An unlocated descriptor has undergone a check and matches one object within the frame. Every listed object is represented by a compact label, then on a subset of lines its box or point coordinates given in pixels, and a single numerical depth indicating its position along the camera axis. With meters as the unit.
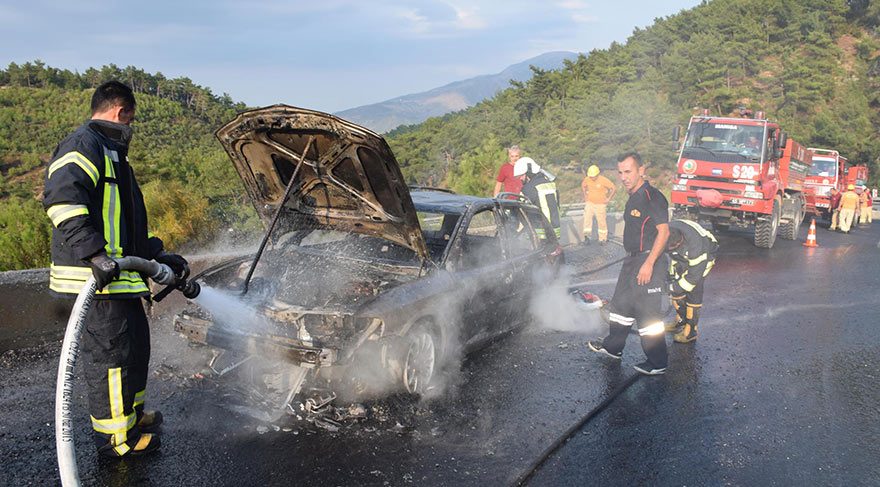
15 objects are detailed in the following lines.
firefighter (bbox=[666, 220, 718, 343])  6.27
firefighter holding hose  3.20
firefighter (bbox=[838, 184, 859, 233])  17.09
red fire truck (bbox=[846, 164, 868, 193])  19.42
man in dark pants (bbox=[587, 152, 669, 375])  5.41
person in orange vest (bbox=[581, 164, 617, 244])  12.51
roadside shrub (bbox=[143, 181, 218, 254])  9.19
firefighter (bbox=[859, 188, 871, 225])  20.50
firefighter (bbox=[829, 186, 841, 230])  18.42
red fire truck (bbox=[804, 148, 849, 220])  19.00
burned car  4.11
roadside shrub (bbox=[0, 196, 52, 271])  8.01
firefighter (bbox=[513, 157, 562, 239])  9.32
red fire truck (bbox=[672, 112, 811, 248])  13.61
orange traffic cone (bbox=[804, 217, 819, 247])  14.42
